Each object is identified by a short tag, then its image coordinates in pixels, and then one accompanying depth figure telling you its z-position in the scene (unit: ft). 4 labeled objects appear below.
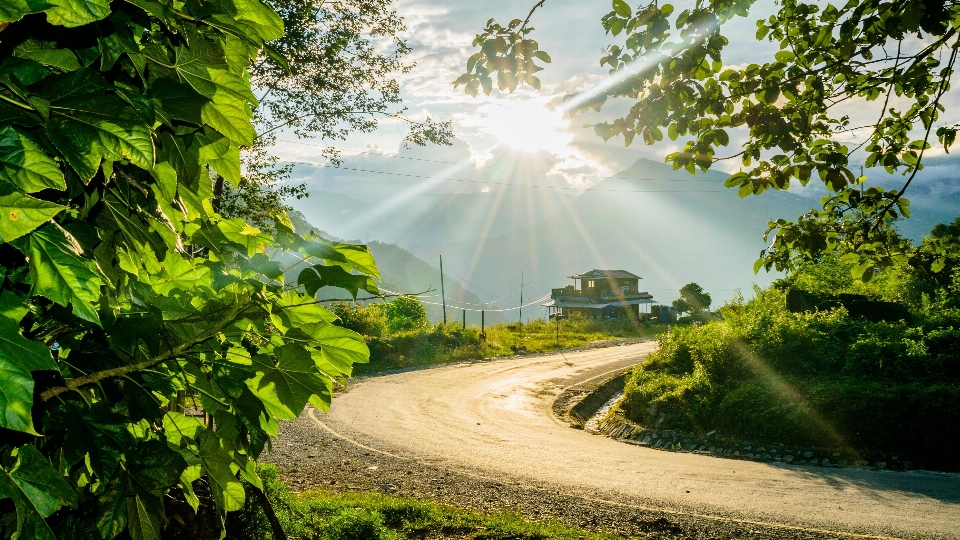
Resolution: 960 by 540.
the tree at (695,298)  216.33
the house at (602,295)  258.57
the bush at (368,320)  103.37
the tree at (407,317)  126.93
